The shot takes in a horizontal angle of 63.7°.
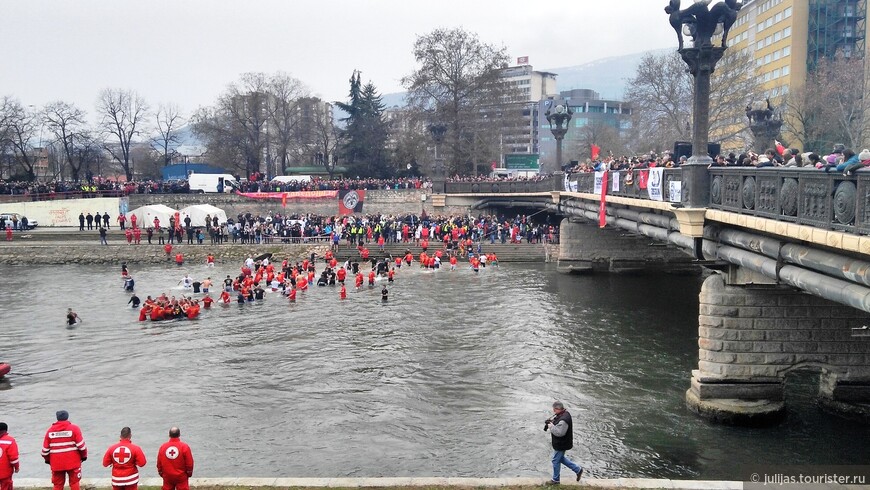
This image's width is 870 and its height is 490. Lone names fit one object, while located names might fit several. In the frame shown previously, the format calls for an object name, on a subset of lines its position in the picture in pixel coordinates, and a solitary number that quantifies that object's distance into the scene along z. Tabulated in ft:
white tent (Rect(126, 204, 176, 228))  163.53
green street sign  291.38
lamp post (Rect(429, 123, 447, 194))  157.99
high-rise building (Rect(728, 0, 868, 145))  219.00
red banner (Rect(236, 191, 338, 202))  182.29
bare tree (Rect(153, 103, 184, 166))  280.31
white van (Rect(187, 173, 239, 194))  197.67
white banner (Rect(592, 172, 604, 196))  87.41
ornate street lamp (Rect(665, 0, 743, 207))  46.73
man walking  35.06
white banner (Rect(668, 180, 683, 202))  52.65
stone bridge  31.73
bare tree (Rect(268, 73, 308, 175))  254.88
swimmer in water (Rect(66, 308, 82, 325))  86.94
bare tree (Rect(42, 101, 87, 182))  240.32
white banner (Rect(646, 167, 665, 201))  59.20
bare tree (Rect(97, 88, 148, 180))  263.70
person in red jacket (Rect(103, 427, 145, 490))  30.71
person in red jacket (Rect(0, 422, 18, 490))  31.14
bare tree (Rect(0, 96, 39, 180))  219.41
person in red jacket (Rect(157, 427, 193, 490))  31.07
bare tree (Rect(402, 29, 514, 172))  197.57
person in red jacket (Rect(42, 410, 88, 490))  31.76
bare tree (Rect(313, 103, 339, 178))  246.56
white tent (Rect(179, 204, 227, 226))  160.97
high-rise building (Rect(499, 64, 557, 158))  492.58
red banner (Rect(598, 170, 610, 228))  83.53
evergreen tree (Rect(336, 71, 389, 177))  219.00
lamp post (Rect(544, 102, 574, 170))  114.93
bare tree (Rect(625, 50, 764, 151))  169.68
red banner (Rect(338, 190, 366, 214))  181.16
